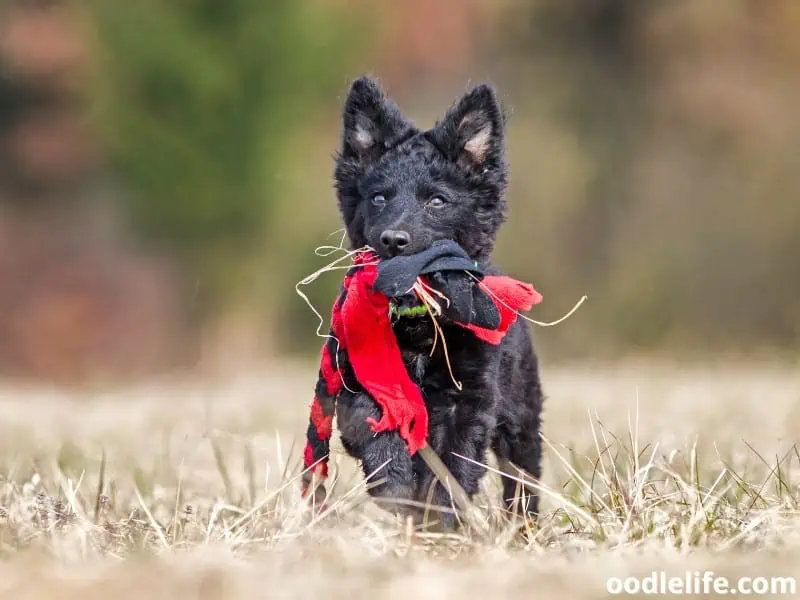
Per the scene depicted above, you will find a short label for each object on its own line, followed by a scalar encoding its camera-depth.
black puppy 8.48
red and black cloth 8.16
